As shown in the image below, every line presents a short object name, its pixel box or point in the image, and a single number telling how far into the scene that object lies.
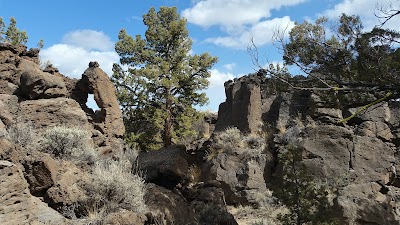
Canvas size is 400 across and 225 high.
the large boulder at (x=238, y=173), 17.81
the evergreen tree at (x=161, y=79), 22.61
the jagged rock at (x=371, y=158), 15.89
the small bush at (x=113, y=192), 6.64
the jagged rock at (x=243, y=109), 21.84
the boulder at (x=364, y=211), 10.38
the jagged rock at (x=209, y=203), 8.34
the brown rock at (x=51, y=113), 9.73
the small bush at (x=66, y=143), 8.01
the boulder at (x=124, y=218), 6.07
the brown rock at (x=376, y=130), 16.91
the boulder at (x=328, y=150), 16.25
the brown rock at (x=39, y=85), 10.29
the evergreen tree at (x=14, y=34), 24.49
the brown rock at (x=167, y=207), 7.26
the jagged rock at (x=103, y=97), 13.14
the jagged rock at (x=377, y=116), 17.31
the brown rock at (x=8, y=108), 8.66
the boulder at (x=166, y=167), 12.19
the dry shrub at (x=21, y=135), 7.11
